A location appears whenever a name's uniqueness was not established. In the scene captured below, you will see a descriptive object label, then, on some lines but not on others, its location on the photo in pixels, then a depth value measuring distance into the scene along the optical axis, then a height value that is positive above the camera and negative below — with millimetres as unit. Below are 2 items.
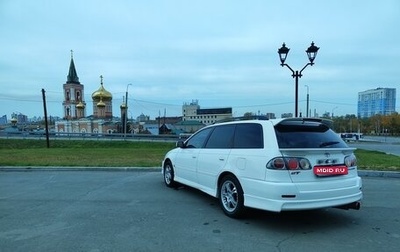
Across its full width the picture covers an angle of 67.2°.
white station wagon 4336 -792
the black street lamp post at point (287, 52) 12804 +2573
